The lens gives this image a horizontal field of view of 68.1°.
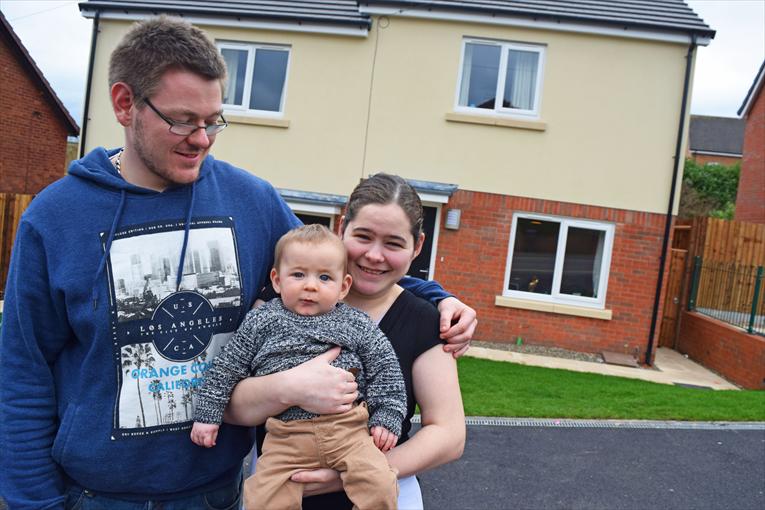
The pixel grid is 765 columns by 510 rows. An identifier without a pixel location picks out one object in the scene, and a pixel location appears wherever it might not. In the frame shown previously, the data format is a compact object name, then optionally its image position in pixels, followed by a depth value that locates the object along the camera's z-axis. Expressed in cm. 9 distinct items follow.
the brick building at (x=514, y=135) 1026
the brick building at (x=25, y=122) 1636
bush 3192
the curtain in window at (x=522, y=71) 1054
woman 182
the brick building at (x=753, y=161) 1914
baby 172
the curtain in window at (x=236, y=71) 1112
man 165
